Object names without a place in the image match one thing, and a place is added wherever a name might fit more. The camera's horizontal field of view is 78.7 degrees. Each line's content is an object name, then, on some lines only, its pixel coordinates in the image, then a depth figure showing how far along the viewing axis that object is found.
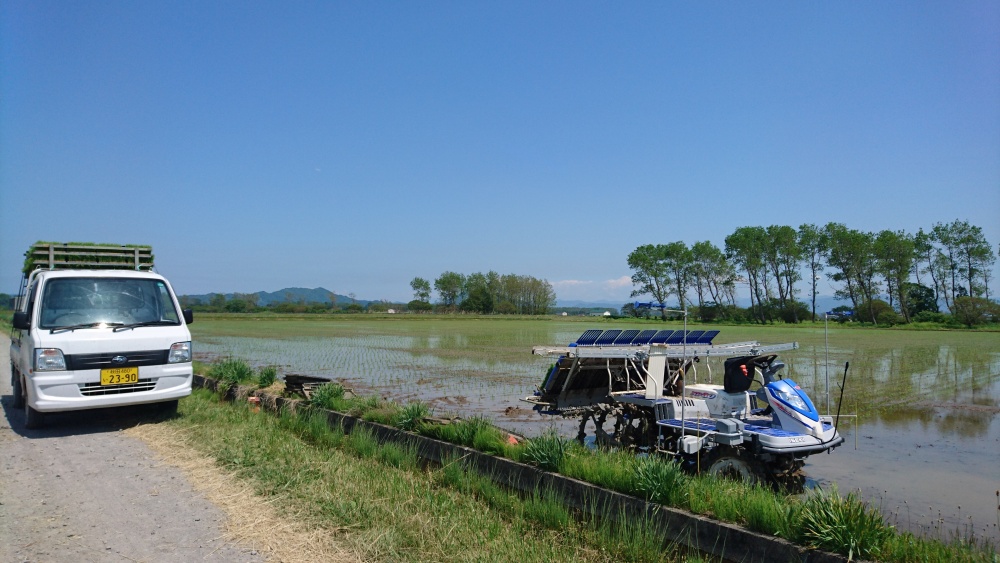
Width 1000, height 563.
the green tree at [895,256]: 69.12
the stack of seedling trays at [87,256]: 10.05
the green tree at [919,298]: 69.81
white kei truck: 7.94
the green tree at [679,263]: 80.62
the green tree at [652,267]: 83.00
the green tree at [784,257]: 72.56
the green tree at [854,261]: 69.38
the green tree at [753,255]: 74.88
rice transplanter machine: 6.29
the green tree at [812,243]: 70.88
